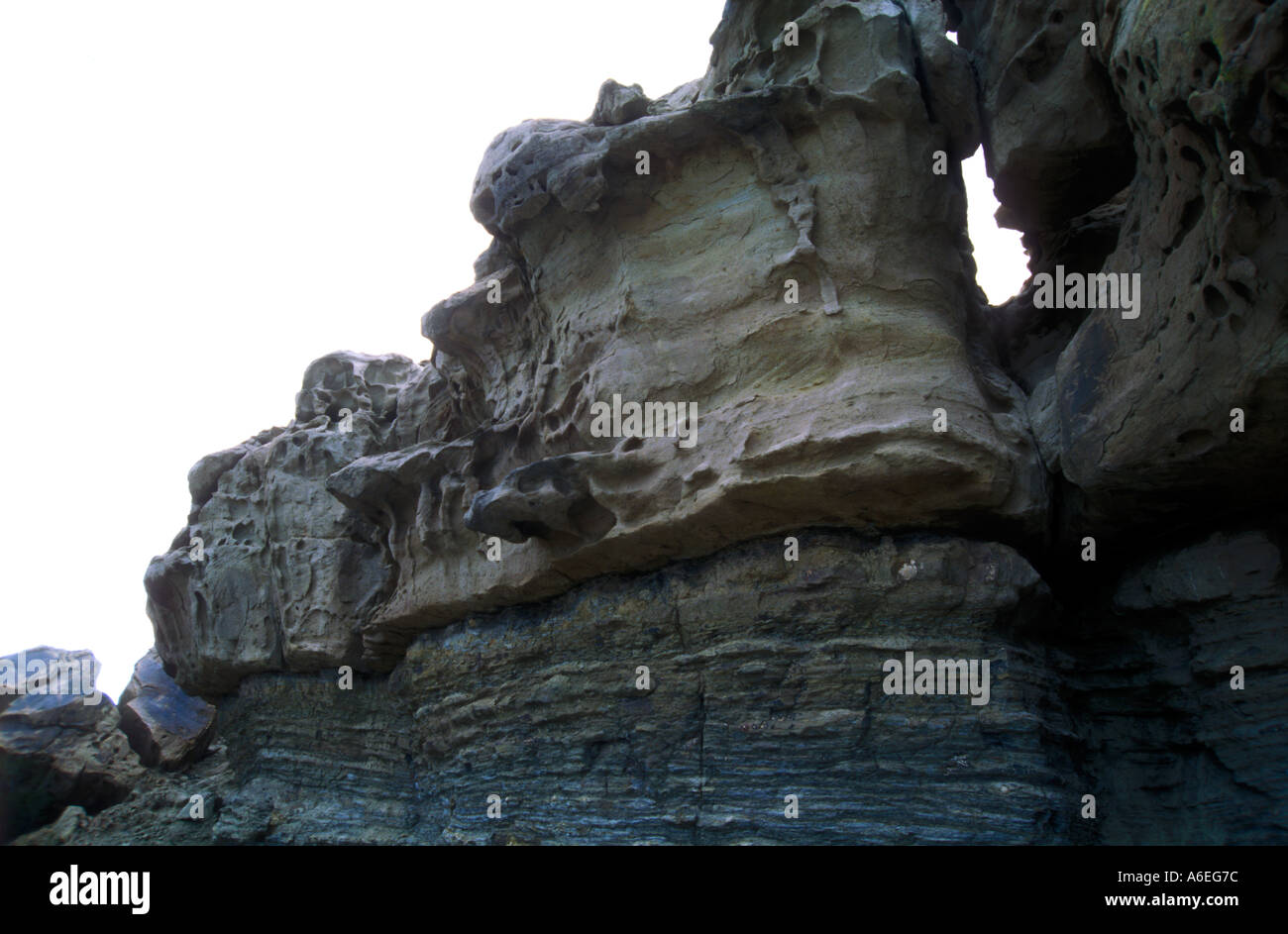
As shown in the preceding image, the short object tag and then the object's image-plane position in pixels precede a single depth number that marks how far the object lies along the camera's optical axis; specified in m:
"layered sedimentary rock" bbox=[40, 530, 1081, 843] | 5.92
